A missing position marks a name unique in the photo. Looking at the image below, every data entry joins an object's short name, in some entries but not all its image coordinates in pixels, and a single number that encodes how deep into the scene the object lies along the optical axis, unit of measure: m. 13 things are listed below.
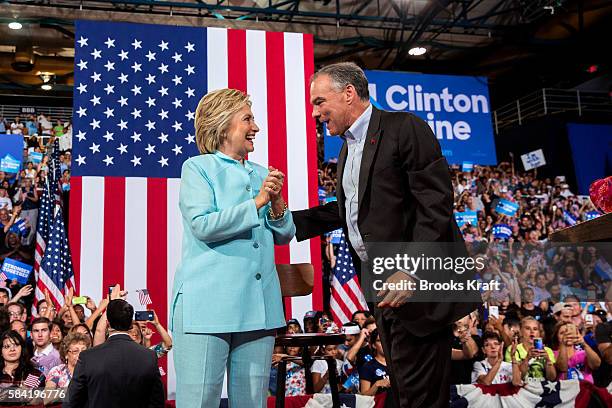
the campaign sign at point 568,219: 9.20
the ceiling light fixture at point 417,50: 10.84
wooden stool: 2.40
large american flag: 4.13
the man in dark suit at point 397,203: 1.67
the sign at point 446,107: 8.67
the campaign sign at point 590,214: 9.04
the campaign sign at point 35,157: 7.73
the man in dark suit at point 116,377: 2.79
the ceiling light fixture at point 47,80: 11.47
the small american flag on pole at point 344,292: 5.83
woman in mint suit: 1.63
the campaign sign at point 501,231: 8.24
